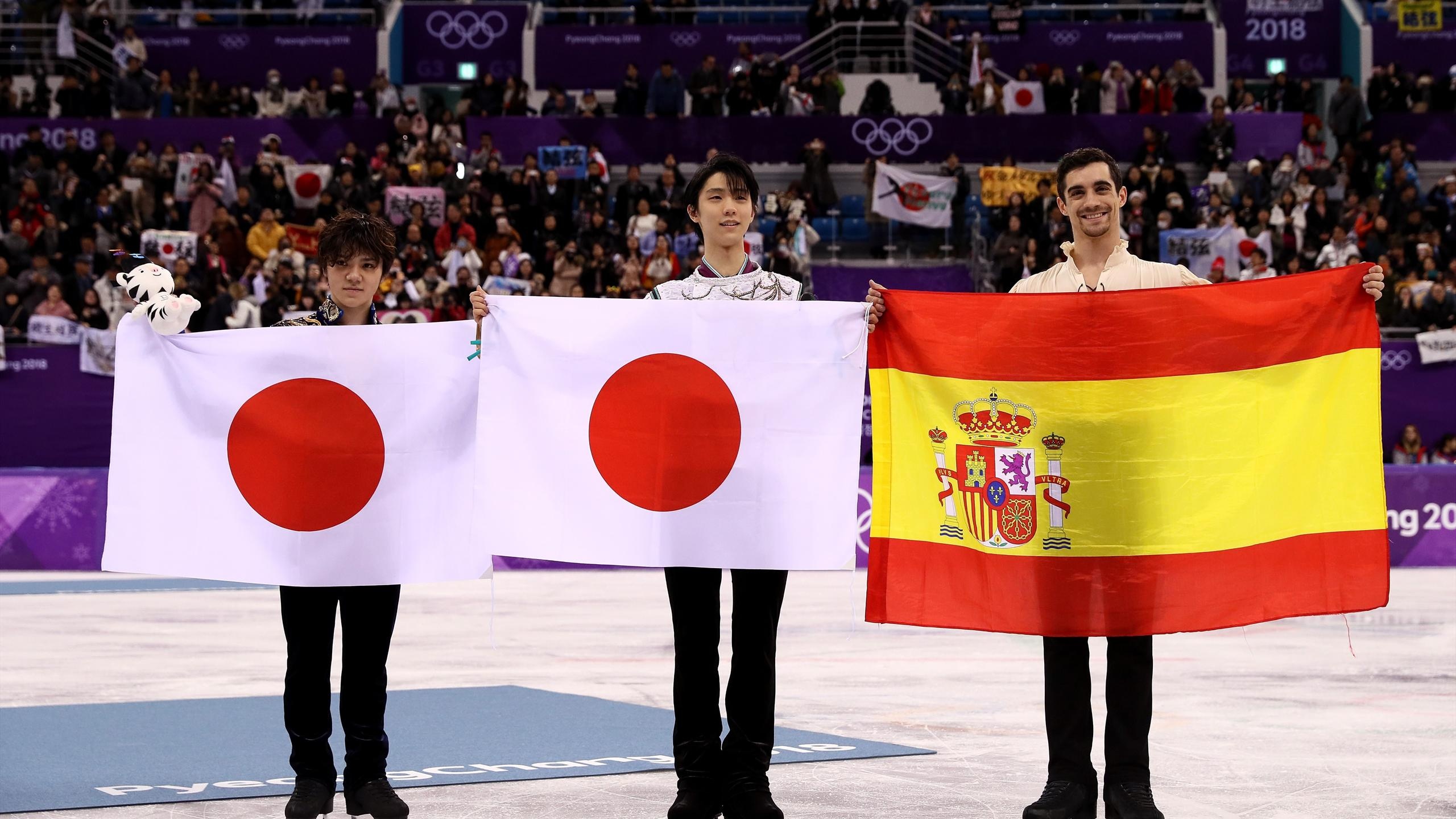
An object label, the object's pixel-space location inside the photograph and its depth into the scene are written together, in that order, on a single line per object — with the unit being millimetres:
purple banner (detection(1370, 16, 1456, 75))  27297
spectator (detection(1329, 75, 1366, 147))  24953
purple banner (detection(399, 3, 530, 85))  27406
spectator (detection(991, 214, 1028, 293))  20984
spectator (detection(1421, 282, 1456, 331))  19453
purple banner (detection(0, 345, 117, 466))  19016
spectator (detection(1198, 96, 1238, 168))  23484
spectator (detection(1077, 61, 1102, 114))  25156
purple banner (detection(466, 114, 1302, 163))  24141
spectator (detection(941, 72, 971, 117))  25031
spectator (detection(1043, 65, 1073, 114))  25047
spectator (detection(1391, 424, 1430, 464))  18641
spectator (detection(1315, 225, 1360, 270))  20547
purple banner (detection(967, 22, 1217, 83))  27141
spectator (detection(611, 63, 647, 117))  25156
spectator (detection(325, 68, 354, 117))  25297
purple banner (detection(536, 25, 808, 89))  27031
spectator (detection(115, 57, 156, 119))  25219
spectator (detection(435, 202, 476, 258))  21453
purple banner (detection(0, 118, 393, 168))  24172
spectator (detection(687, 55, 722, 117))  24875
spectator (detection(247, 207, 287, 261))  21641
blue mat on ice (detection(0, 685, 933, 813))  5891
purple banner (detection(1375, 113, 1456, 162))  24859
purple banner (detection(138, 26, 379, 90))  27188
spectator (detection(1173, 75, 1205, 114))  25078
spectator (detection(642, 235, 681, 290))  20281
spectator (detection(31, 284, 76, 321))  19734
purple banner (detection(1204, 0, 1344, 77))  27562
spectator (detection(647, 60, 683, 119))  25047
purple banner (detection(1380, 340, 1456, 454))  19250
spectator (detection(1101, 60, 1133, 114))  25250
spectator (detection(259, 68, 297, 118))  25469
